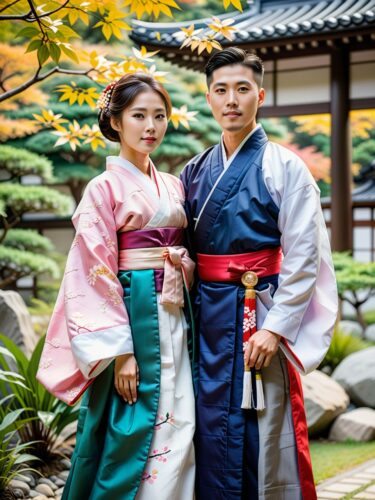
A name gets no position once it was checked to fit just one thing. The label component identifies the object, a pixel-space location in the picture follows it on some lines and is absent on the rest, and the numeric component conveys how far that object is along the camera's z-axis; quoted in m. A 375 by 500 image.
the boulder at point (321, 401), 6.27
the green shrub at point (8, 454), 3.84
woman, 2.86
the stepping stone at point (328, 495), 4.33
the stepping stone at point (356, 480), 4.70
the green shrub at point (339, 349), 8.30
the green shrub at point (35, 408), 4.52
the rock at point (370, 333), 13.38
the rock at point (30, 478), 4.21
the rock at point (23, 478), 4.18
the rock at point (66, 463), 4.61
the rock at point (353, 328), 13.12
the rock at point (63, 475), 4.43
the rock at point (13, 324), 5.23
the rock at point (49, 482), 4.25
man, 2.92
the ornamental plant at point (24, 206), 10.59
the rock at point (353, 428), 6.25
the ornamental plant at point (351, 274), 10.05
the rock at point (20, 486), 4.01
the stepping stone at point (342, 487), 4.49
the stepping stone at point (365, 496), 4.28
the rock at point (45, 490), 4.12
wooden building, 9.50
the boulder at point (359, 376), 7.09
